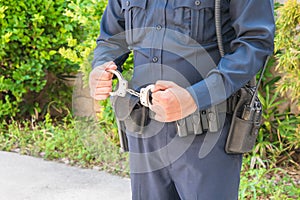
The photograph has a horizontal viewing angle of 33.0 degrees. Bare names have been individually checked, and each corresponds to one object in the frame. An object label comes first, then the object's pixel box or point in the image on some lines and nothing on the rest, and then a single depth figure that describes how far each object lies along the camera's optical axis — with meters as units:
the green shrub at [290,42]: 3.44
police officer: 1.50
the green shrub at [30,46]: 4.85
